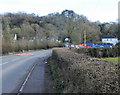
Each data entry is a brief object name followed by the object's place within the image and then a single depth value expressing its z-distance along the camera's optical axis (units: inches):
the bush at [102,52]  1354.6
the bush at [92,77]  184.4
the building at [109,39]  3966.5
